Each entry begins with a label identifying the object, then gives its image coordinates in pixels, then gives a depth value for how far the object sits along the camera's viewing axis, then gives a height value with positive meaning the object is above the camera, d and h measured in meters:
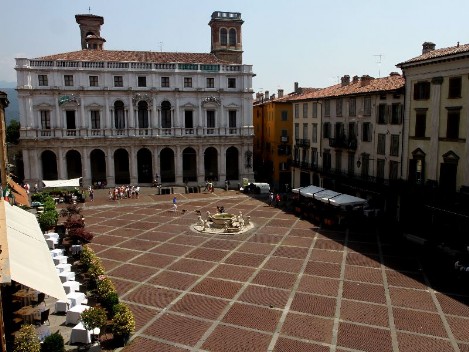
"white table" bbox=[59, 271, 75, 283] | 19.71 -6.84
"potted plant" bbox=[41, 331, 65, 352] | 13.07 -6.61
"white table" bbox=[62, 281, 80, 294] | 18.39 -6.85
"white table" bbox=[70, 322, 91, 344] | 14.81 -7.17
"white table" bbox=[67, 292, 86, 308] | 17.36 -6.93
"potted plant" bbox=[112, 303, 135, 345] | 14.73 -6.82
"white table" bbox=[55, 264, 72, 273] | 20.81 -6.76
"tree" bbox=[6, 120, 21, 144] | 70.44 -0.43
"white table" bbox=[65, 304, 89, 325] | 16.44 -7.17
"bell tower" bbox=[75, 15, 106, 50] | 63.97 +16.09
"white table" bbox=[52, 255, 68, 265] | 22.12 -6.75
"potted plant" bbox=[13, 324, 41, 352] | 12.33 -6.22
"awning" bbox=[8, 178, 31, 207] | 29.73 -4.72
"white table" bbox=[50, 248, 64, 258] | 22.70 -6.59
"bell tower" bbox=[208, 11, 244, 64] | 57.91 +12.88
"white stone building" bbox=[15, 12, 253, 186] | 48.97 +1.82
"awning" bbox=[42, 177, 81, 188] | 42.56 -5.35
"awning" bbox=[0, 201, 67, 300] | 11.95 -4.18
